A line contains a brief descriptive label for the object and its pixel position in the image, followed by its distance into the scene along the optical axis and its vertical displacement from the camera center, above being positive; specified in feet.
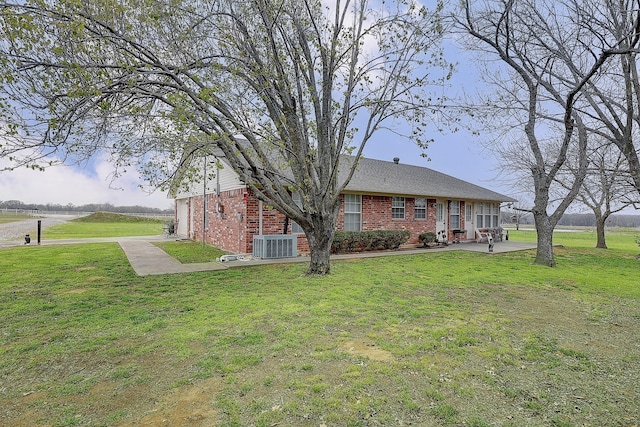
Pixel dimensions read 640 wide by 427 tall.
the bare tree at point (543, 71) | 28.96 +14.96
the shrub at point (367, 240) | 40.63 -2.56
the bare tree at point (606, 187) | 27.78 +3.40
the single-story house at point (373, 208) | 37.88 +1.84
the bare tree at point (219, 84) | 17.63 +8.90
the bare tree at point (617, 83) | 26.50 +13.27
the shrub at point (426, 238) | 49.16 -2.60
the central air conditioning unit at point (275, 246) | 34.86 -2.75
